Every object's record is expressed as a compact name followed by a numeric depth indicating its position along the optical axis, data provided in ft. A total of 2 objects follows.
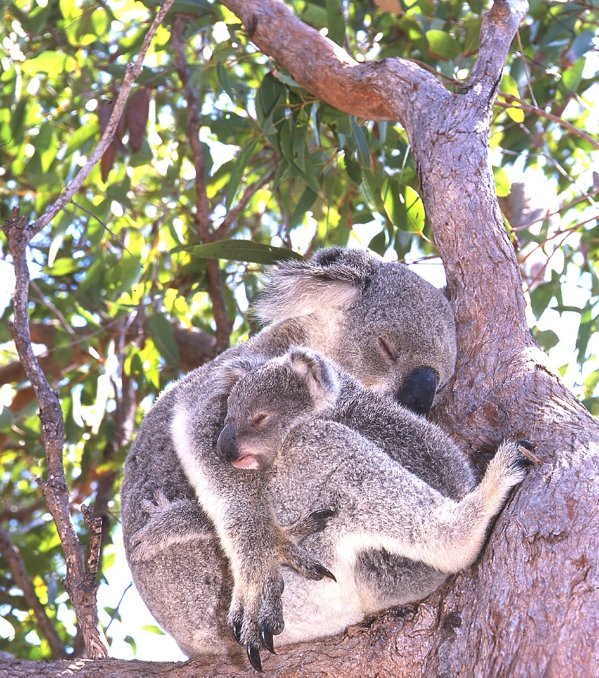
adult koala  8.03
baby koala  7.90
